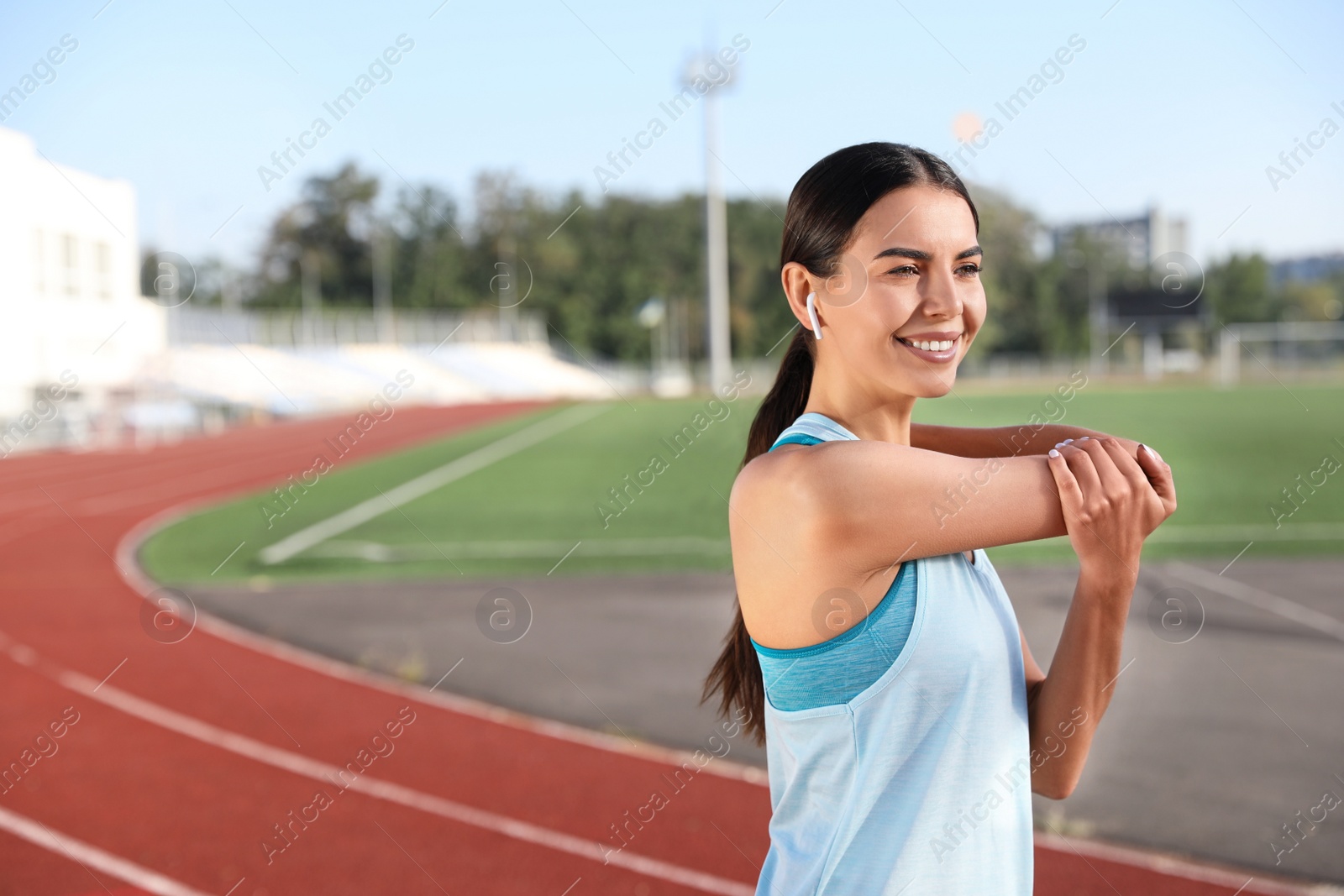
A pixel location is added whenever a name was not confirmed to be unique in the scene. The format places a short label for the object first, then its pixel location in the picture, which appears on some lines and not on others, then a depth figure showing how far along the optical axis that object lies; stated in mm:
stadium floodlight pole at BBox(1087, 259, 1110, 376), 62094
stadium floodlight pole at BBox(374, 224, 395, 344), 64062
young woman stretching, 1141
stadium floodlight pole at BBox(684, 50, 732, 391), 25598
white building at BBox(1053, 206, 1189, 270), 71875
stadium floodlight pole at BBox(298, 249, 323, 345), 62781
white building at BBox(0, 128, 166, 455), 26594
